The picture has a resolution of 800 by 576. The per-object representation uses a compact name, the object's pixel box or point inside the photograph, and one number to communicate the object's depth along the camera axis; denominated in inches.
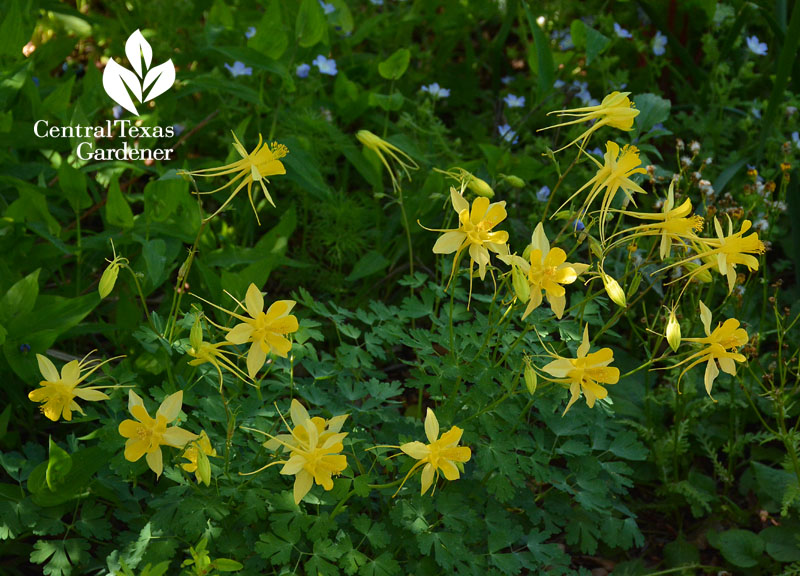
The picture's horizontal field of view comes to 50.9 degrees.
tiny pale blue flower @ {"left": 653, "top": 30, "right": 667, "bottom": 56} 120.0
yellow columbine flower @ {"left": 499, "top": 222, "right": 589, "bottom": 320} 52.9
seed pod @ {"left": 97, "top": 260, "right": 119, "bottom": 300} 55.4
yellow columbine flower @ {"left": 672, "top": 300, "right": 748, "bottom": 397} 55.3
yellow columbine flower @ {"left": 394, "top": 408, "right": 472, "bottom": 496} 52.6
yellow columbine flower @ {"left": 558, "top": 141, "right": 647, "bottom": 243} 56.1
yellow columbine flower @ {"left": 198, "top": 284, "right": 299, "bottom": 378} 50.6
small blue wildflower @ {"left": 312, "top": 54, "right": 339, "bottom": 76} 109.6
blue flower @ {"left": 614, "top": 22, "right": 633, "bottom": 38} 113.1
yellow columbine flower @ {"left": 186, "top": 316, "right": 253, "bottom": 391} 51.9
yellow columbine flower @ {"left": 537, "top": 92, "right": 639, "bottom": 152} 57.4
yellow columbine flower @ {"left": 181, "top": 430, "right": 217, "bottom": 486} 52.8
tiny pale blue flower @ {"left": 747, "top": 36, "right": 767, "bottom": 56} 114.1
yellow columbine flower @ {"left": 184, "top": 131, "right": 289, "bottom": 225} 54.9
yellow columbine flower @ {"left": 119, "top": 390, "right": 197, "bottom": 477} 51.1
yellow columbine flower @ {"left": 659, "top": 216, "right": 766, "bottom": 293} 55.8
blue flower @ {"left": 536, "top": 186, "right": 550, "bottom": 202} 97.0
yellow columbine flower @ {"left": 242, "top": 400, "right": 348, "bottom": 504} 50.9
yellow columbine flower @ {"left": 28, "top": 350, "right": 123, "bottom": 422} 54.2
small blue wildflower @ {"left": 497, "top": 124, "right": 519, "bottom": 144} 102.2
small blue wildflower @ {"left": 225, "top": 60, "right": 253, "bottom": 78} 105.0
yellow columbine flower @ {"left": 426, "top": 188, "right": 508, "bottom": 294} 53.9
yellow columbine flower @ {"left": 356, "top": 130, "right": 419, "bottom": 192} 69.2
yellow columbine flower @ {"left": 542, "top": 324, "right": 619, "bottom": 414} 53.0
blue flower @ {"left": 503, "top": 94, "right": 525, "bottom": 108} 114.3
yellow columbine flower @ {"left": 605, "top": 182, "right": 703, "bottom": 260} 55.8
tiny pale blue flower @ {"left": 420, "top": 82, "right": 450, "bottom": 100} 109.7
